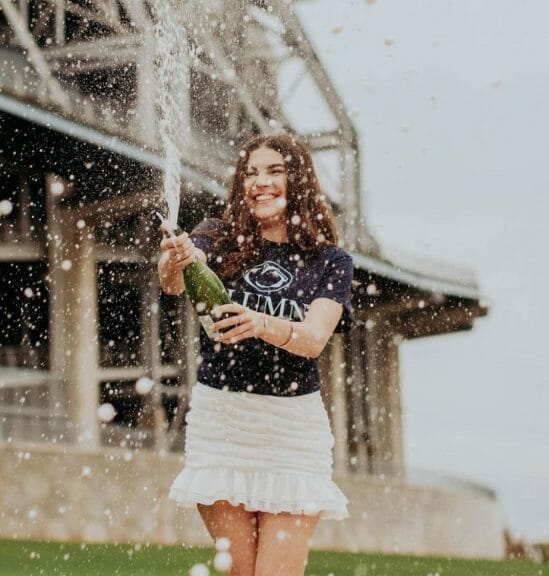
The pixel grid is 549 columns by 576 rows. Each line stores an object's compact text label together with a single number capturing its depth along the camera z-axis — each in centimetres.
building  948
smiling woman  288
